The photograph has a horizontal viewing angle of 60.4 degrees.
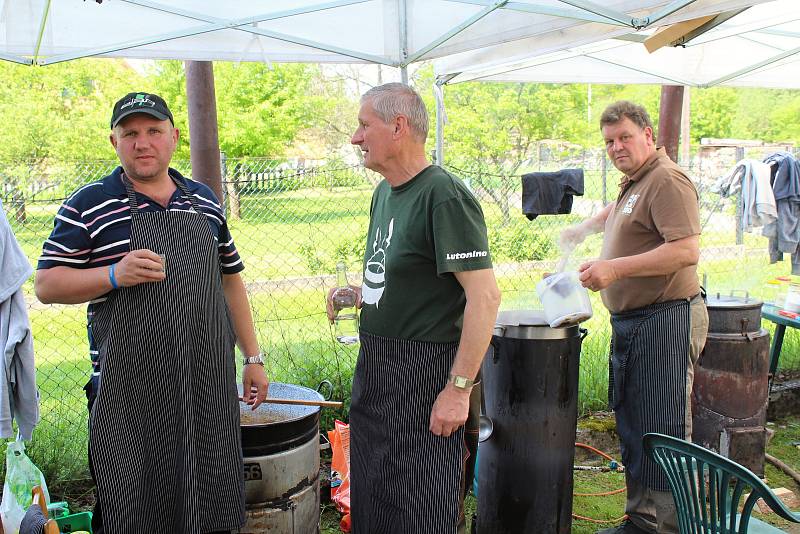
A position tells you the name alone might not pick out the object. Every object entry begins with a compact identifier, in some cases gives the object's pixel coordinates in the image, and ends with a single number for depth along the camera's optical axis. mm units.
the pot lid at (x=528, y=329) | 3309
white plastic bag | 2781
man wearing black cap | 2305
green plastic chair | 2178
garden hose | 4707
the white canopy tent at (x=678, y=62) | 4805
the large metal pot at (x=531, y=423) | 3338
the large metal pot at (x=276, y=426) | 2854
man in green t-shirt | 2352
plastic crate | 3020
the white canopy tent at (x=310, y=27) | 3199
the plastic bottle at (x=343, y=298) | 2994
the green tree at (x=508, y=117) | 18359
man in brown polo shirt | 3230
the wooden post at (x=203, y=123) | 4375
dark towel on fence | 4809
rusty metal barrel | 4398
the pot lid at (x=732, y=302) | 4410
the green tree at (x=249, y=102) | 18781
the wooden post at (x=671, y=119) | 6156
